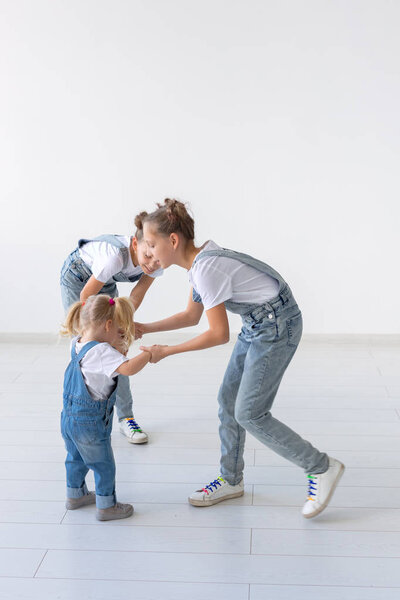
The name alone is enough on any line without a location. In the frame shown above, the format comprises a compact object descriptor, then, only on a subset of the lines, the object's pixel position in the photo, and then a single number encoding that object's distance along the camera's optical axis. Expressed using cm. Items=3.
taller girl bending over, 197
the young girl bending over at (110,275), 248
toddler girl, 206
